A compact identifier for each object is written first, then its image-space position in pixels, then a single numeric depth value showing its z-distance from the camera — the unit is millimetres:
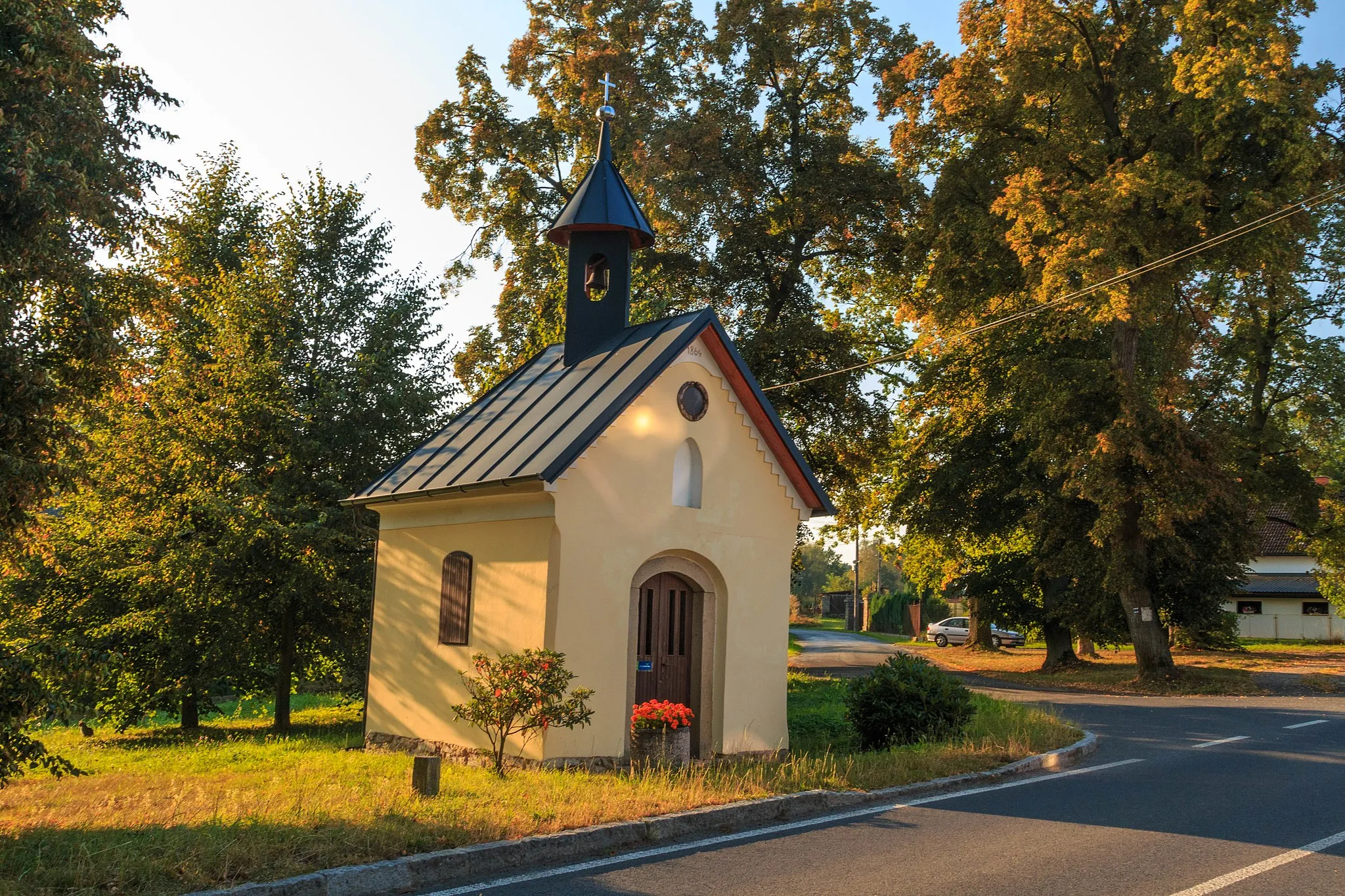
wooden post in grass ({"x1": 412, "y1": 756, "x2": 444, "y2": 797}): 9062
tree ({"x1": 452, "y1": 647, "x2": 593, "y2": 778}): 10781
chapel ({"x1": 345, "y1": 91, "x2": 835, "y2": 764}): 12328
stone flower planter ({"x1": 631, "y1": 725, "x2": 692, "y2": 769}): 11562
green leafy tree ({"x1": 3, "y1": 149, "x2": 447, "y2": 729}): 17828
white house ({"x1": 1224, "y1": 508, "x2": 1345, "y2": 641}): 47031
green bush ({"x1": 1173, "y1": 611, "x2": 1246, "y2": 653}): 36500
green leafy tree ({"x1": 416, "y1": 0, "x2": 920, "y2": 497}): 25984
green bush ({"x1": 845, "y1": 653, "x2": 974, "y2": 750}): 13555
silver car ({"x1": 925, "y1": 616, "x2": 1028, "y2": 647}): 51750
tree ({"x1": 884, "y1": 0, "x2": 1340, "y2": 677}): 21844
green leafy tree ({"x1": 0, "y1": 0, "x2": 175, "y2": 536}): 8211
